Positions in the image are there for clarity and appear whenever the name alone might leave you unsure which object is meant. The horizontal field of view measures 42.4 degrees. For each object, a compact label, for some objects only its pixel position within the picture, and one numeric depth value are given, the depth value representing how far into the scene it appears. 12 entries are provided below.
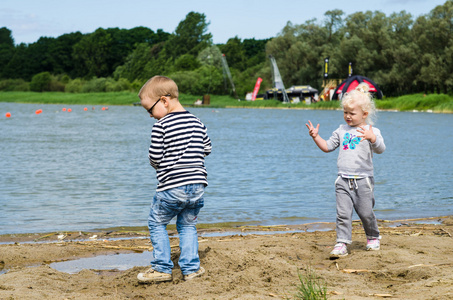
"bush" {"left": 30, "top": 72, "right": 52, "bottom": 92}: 122.38
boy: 4.47
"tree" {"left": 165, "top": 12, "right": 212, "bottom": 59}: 122.94
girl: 5.49
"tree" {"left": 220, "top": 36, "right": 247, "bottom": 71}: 116.81
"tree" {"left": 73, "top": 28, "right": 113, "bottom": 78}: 140.12
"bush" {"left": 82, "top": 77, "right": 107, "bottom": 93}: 110.69
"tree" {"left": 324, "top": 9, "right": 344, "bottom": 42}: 86.81
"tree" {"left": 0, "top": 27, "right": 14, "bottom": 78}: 143.90
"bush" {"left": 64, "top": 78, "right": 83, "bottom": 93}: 116.38
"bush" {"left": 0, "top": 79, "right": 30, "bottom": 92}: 127.69
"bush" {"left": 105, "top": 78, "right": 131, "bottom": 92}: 106.88
